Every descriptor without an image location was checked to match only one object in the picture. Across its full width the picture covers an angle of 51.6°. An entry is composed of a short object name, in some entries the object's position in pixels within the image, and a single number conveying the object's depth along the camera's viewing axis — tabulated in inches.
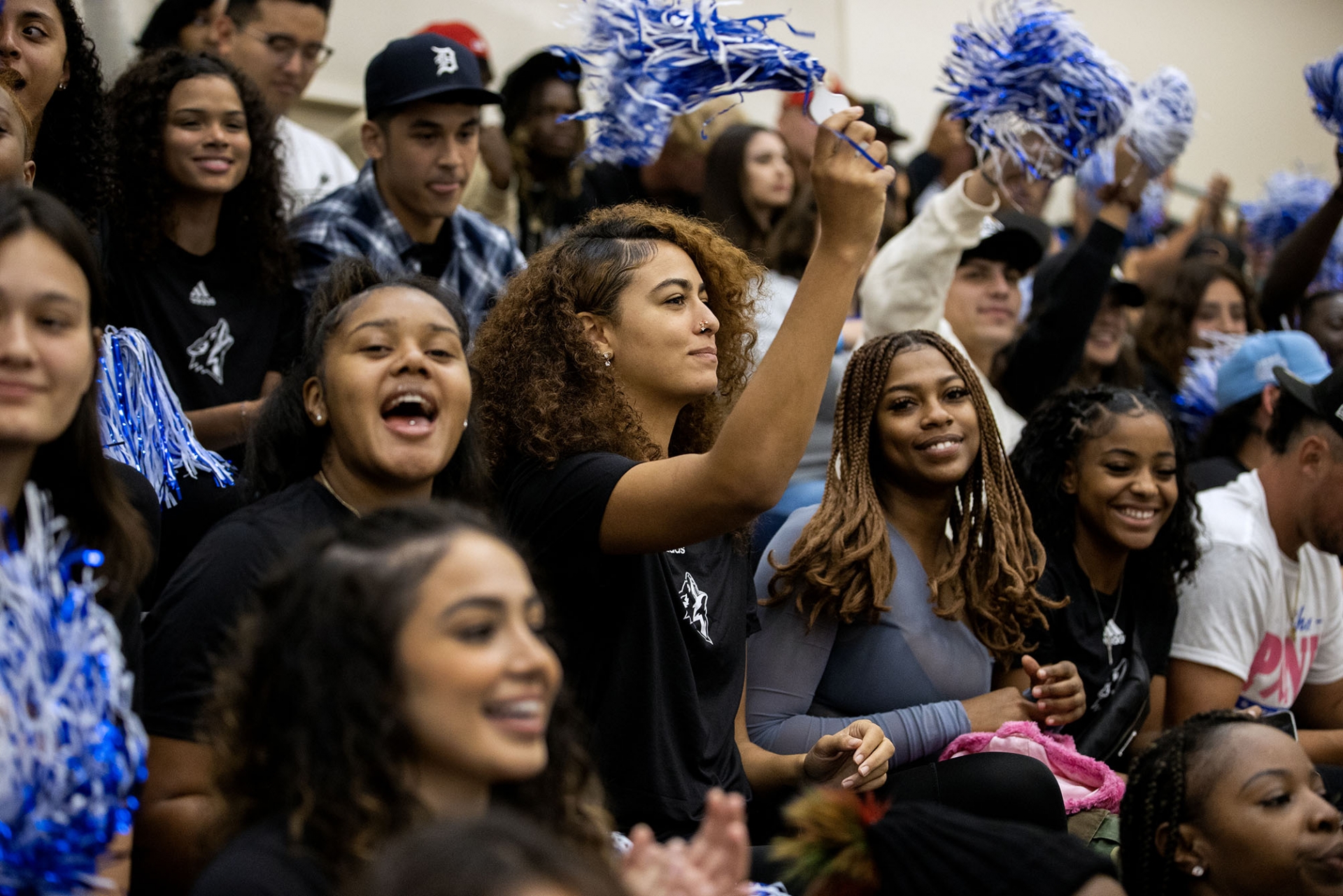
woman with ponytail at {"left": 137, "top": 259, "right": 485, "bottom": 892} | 85.0
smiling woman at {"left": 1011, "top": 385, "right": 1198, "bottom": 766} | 146.1
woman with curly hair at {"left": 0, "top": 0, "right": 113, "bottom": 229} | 128.1
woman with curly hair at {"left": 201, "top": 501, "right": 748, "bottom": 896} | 66.9
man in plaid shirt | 163.5
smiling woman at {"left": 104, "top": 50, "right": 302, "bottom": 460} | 142.1
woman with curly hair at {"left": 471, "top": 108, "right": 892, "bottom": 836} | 92.2
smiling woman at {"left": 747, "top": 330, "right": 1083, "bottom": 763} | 128.3
